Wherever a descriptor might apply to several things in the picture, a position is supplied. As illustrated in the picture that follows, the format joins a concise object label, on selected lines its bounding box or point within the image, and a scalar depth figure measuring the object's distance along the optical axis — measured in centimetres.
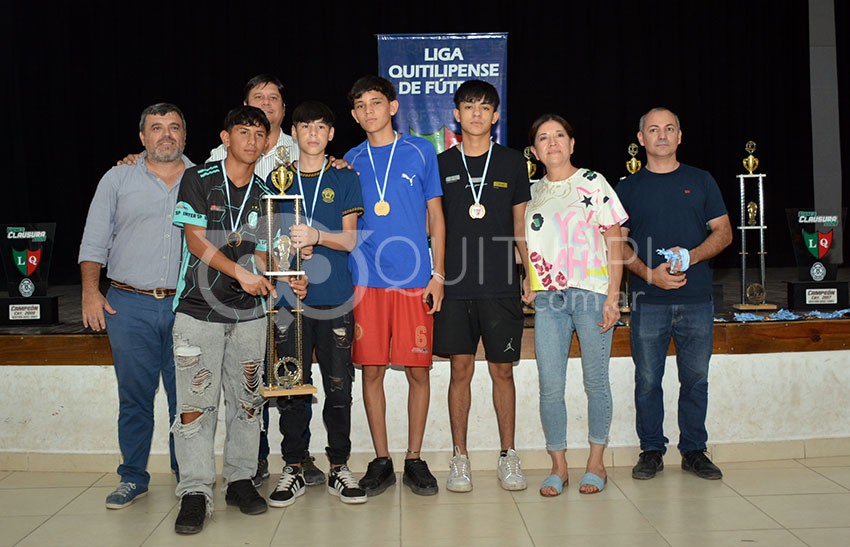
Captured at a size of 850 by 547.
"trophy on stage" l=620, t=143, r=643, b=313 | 429
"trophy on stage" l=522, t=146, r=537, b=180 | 416
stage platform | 339
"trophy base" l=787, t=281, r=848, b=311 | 416
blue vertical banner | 584
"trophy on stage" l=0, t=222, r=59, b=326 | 421
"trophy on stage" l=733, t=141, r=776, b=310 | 459
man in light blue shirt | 295
